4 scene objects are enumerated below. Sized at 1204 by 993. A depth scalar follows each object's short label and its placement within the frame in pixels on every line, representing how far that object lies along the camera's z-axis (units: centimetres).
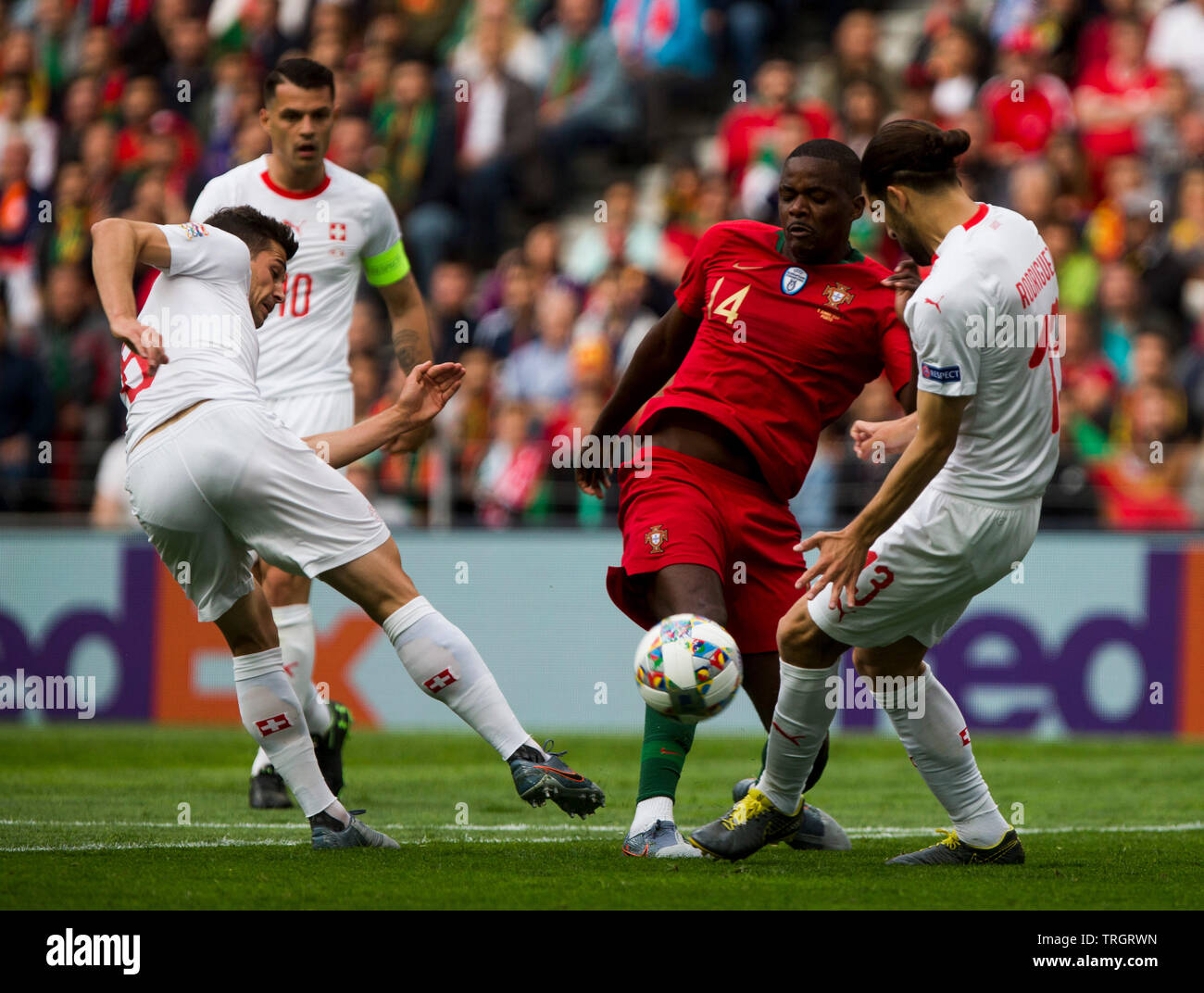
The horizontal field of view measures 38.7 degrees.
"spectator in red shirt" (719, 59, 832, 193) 1395
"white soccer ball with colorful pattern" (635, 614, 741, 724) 546
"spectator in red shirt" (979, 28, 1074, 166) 1343
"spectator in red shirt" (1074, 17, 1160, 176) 1336
